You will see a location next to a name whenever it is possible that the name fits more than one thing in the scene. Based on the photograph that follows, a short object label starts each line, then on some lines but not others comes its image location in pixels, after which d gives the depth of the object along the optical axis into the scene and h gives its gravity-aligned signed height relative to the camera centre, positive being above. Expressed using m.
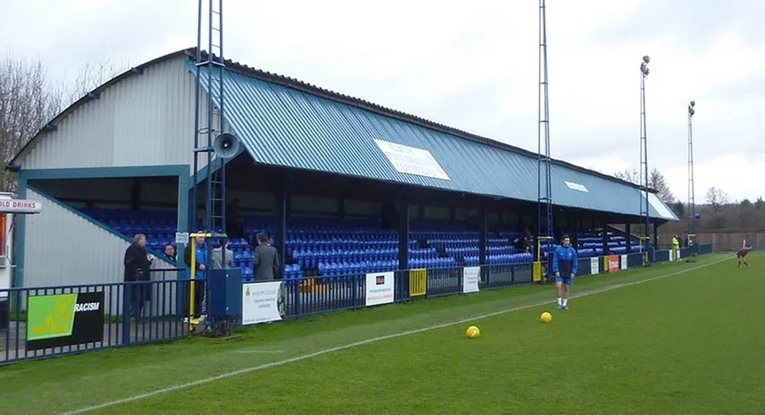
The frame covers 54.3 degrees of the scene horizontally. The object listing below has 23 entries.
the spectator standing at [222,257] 15.79 -0.32
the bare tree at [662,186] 118.70 +9.36
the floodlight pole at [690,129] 70.80 +11.05
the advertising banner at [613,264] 42.03 -1.19
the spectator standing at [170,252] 18.53 -0.24
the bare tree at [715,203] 130.62 +7.47
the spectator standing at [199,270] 15.28 -0.62
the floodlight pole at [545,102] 33.28 +6.38
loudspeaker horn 15.24 +2.00
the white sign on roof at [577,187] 45.19 +3.52
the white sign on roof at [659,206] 62.97 +3.23
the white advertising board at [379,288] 20.94 -1.32
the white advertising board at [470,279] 26.30 -1.30
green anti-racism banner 12.03 -1.30
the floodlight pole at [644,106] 50.38 +9.45
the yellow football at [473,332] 14.59 -1.77
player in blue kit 20.25 -0.65
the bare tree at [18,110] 37.72 +6.82
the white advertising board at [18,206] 14.73 +0.72
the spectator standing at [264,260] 17.89 -0.42
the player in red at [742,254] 48.97 -0.72
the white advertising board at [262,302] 16.00 -1.32
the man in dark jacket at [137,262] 16.48 -0.44
